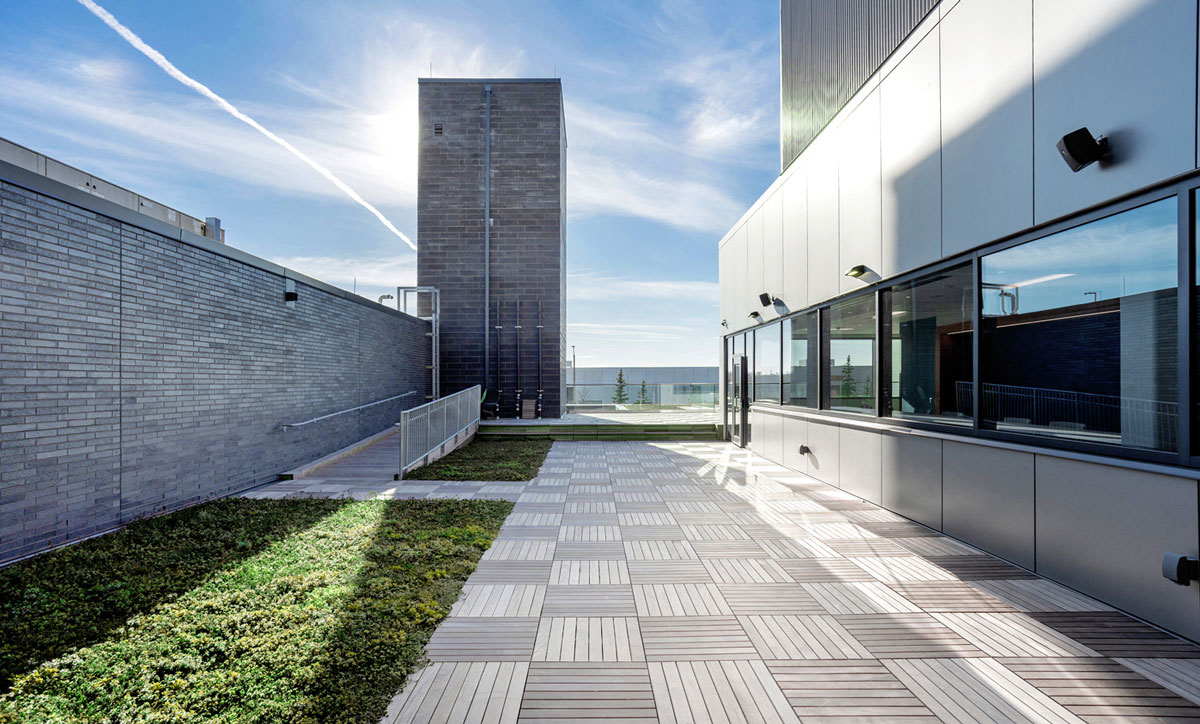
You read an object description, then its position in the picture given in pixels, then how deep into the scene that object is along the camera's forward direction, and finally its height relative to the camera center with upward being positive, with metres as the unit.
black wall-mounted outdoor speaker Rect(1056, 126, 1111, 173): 3.16 +1.36
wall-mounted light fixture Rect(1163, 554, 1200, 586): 2.68 -1.00
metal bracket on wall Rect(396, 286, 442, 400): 14.00 +1.38
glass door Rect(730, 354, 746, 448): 11.01 -0.75
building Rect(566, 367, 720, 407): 17.97 -0.80
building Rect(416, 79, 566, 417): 15.00 +4.66
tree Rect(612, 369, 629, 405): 18.73 -0.89
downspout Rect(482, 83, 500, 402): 14.89 +4.15
